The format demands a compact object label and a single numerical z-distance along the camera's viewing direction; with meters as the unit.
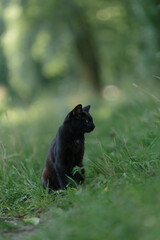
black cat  8.21
